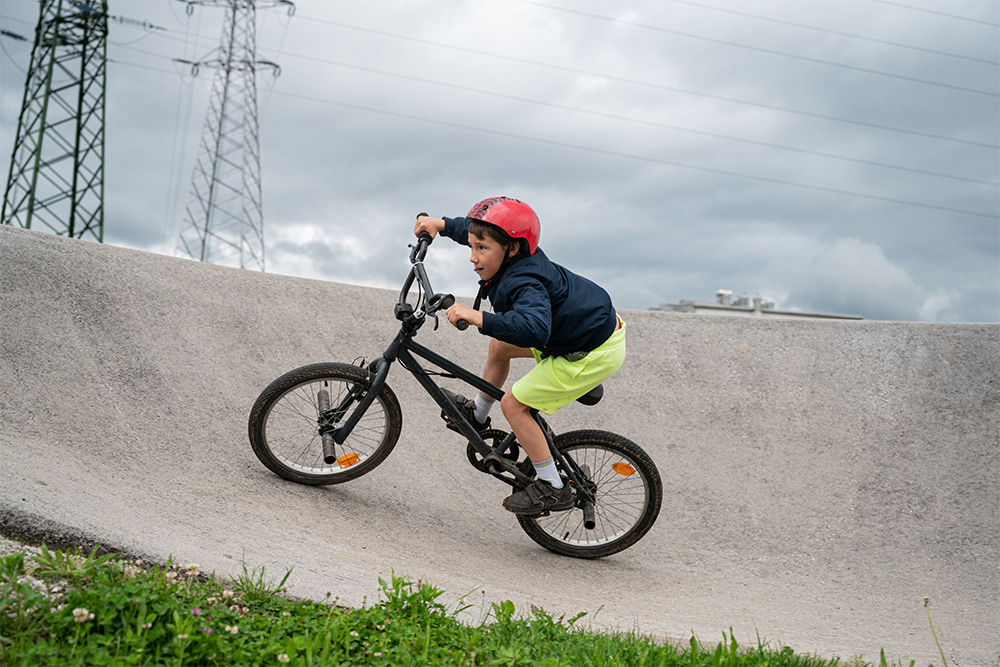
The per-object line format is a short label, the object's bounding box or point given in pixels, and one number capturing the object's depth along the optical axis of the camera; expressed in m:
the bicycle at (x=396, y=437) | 3.79
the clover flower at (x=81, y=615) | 2.00
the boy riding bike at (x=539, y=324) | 3.45
